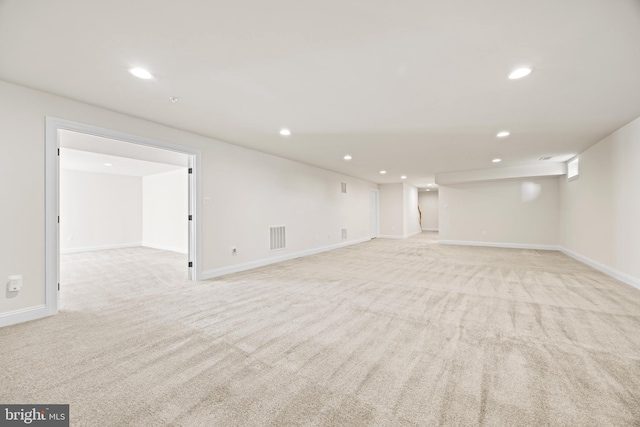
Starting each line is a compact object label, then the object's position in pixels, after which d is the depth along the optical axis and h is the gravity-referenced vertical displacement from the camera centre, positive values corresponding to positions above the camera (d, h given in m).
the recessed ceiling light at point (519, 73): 2.34 +1.32
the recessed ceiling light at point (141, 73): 2.36 +1.35
